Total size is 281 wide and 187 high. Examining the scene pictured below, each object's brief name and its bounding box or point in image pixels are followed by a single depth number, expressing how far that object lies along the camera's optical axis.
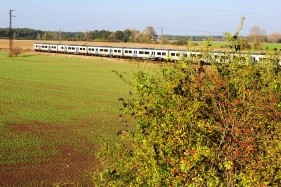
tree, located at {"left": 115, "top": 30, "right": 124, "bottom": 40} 158.56
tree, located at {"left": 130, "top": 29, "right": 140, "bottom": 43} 150.85
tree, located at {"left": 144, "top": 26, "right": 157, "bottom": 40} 145.55
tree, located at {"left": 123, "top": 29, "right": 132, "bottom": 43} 156.25
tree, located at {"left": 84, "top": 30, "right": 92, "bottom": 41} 162.45
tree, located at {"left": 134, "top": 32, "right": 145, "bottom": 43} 137.98
